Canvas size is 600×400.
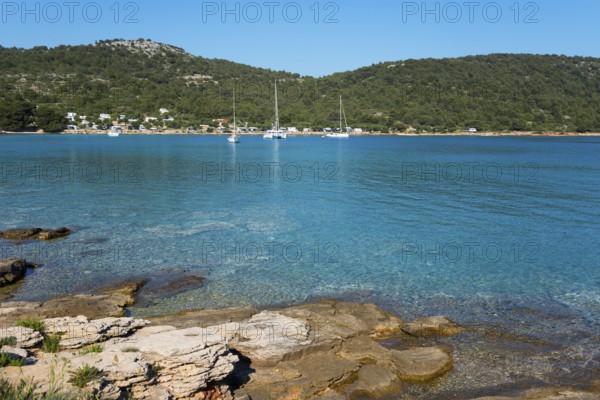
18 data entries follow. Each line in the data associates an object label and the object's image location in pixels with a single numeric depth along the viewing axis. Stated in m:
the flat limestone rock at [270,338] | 11.59
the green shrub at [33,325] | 10.97
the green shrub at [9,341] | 9.50
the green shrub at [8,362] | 8.55
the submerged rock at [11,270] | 17.62
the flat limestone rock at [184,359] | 9.34
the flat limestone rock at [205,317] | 13.57
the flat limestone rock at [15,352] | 8.93
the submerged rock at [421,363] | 11.70
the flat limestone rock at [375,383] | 10.94
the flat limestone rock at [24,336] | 10.09
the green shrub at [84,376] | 8.09
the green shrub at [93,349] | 9.57
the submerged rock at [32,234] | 23.88
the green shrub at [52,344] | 10.07
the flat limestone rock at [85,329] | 10.72
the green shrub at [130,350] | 9.83
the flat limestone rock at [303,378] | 10.51
